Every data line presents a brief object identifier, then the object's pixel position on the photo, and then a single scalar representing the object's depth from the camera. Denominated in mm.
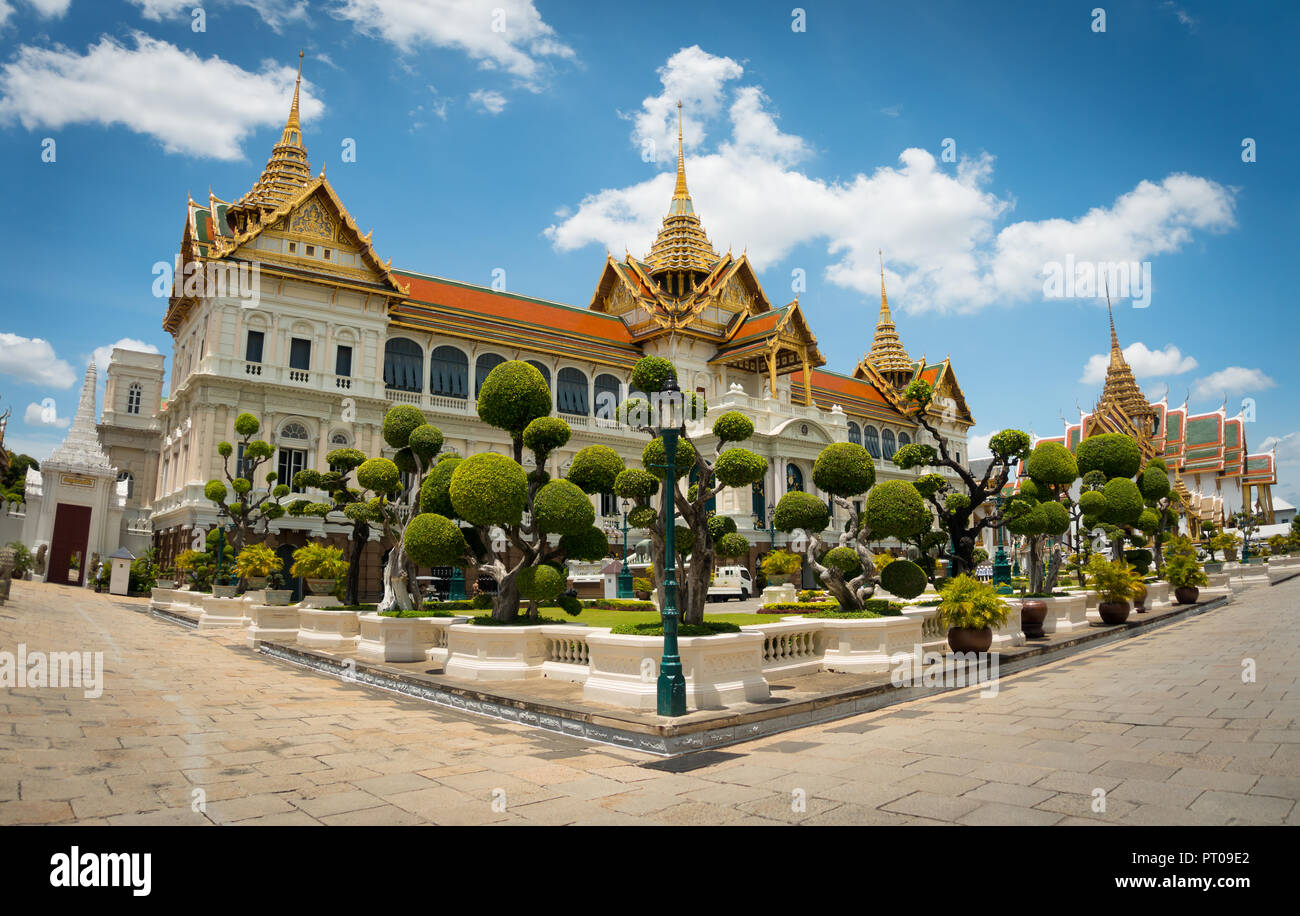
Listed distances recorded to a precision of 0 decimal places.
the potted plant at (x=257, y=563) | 23172
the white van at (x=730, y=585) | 32406
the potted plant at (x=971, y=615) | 13008
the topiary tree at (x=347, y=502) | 17672
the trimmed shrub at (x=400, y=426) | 16266
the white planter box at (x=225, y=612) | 23312
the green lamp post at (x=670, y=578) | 8641
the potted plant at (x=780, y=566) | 32594
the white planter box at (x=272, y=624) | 19438
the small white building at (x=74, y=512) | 40875
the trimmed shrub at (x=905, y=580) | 13874
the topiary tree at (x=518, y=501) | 12172
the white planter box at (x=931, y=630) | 14409
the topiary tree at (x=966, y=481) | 16359
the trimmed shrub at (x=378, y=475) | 16297
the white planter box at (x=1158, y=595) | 27897
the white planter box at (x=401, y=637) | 14727
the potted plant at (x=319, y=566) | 20953
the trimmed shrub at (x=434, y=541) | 12930
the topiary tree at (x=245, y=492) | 24734
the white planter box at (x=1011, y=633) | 15906
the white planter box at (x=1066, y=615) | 18344
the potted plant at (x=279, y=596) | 21283
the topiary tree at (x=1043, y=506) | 17250
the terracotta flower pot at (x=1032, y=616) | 16922
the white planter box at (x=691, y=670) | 9531
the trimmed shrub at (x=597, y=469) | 12476
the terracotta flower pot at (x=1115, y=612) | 19938
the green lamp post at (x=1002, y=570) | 23086
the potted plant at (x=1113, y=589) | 19984
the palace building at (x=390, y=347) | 32750
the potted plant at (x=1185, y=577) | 27484
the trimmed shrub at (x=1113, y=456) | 24656
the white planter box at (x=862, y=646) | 12602
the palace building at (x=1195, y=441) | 73375
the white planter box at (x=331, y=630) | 18062
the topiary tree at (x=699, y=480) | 10422
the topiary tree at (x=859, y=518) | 13031
